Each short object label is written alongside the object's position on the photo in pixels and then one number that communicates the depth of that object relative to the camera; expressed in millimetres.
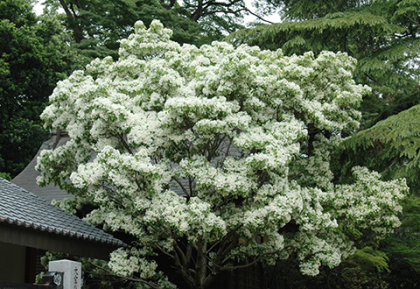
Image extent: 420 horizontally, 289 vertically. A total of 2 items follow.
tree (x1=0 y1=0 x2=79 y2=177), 16266
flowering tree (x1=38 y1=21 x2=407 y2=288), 7125
